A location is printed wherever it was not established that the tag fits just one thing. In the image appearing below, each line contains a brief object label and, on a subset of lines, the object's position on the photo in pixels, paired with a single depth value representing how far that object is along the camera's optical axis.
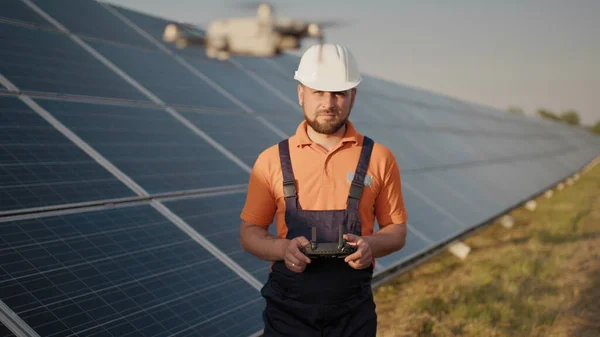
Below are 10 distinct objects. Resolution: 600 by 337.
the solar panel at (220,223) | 5.34
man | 3.12
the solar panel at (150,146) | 5.88
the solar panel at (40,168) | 4.60
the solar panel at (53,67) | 6.35
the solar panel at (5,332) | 3.23
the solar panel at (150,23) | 10.61
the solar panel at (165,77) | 8.22
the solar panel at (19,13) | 7.44
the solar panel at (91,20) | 8.62
